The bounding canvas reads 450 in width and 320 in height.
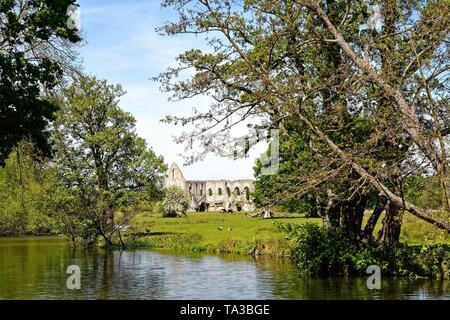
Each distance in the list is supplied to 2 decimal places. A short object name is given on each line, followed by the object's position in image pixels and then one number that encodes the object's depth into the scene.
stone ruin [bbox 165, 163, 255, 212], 123.62
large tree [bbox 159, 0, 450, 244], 20.33
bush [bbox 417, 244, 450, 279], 25.22
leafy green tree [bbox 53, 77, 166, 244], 49.53
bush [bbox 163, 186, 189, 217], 91.00
